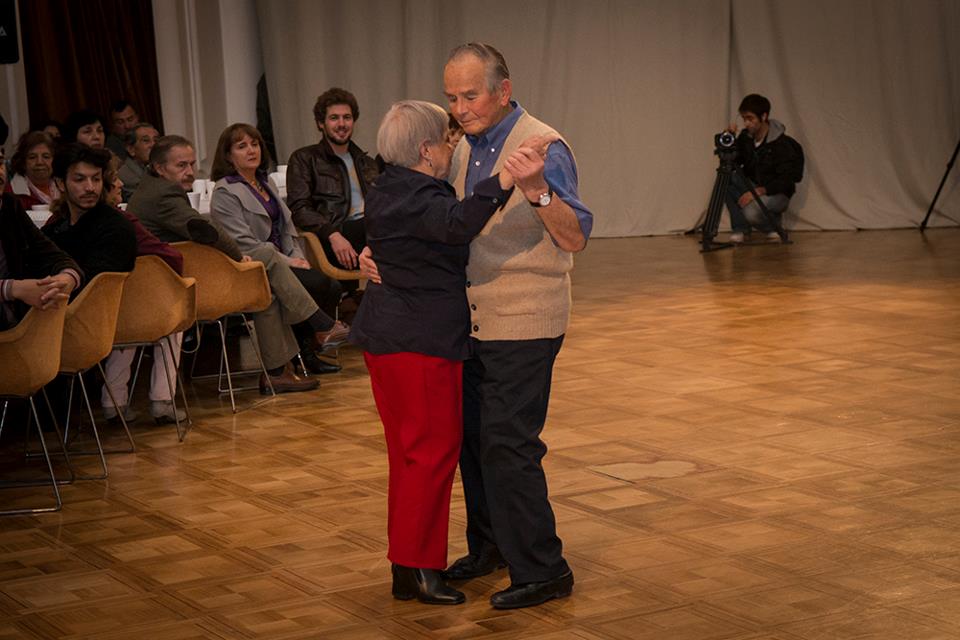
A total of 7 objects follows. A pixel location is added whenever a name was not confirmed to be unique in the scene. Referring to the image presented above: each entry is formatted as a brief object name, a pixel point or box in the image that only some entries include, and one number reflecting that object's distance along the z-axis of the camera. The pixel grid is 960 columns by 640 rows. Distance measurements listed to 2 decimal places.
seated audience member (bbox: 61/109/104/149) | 9.34
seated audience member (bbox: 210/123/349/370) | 6.93
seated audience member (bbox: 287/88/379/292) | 7.62
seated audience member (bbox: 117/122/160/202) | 9.07
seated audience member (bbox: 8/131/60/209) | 8.20
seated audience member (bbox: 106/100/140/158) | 10.60
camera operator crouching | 13.23
